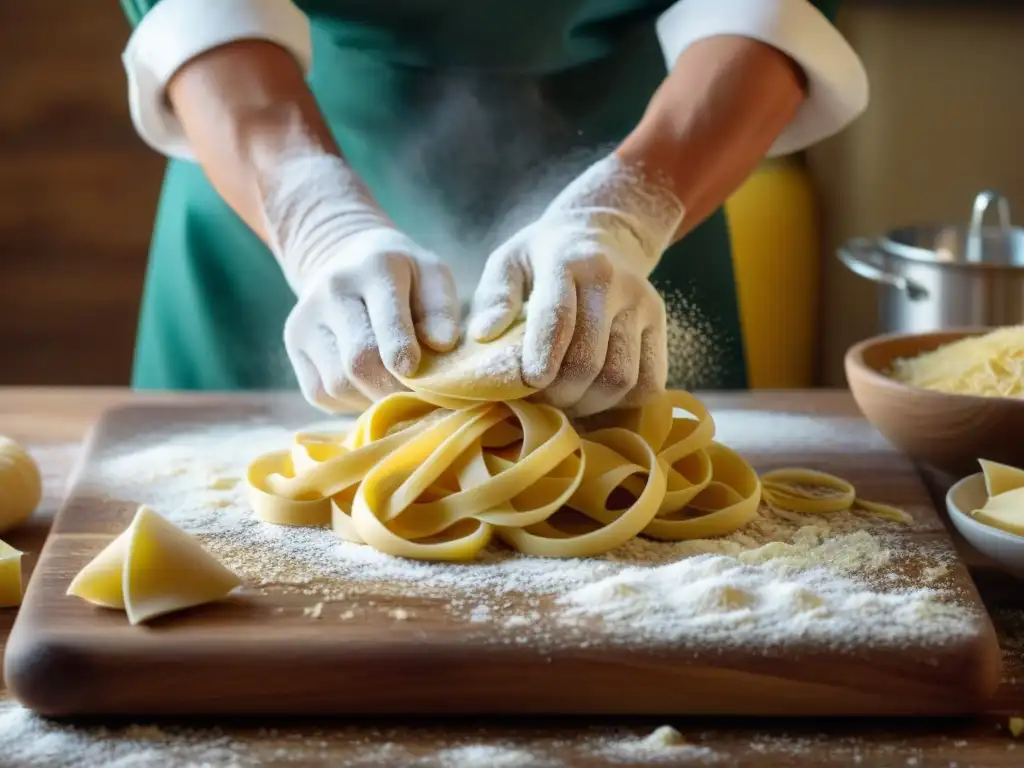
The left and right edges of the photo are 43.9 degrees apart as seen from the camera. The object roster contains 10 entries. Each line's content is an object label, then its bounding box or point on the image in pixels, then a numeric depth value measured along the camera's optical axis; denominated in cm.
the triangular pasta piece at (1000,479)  148
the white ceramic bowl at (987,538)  134
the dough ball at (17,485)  161
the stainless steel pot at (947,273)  292
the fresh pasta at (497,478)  148
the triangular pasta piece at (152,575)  127
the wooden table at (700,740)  113
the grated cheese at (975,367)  169
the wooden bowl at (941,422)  158
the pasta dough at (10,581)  142
